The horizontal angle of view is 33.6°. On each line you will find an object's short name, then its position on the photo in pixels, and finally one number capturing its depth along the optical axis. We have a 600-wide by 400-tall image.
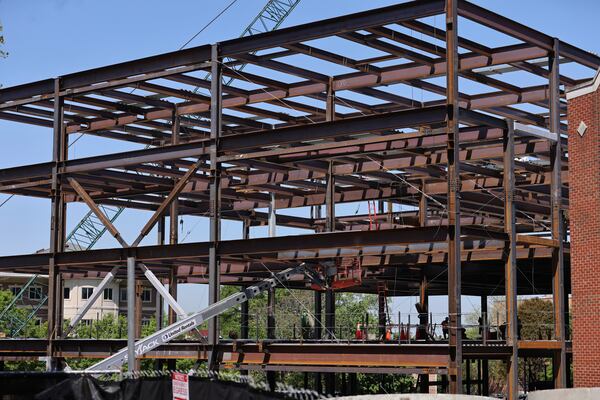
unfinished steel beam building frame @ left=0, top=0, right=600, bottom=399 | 34.97
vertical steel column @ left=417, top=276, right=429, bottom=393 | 46.61
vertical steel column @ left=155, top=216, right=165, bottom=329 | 52.81
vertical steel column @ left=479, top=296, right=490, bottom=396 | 56.53
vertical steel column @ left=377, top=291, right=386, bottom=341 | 54.25
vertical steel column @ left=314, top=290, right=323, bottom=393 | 53.71
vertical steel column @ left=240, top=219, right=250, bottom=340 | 61.01
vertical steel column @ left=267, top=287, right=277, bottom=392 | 50.22
